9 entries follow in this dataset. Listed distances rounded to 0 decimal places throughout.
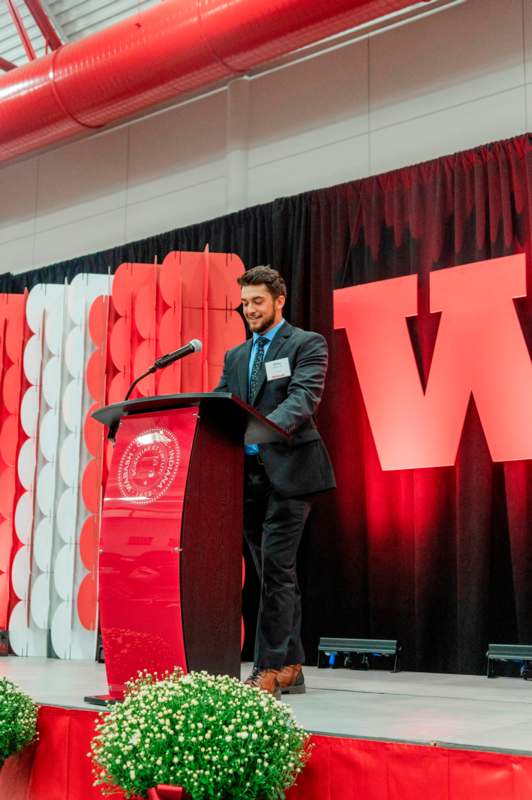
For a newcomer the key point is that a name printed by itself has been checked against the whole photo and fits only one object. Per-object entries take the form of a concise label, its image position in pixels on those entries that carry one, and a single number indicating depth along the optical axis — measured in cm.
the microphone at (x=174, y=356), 261
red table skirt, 178
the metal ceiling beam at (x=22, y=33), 579
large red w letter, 426
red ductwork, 455
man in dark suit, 285
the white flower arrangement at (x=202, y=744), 181
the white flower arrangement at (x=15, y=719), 230
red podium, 235
